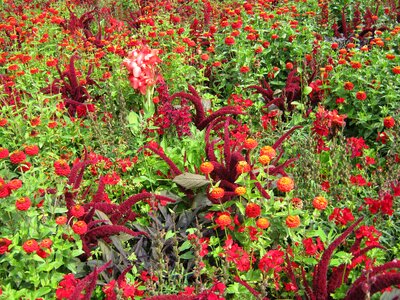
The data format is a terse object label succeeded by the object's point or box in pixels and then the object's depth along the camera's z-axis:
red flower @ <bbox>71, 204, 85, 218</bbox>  2.17
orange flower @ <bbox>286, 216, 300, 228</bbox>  2.08
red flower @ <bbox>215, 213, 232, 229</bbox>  2.10
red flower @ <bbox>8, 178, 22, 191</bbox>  2.10
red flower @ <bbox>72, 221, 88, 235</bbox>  2.08
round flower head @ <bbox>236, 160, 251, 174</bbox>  2.31
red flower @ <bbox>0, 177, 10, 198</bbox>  2.09
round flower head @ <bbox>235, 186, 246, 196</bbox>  2.18
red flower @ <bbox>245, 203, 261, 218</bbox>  2.17
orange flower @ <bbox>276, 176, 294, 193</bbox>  2.09
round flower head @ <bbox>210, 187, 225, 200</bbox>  2.22
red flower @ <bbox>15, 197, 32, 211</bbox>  2.02
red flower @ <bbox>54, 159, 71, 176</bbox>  2.38
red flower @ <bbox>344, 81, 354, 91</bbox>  3.53
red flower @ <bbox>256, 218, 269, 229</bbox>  2.11
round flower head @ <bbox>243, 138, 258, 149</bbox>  2.40
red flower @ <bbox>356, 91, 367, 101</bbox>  3.37
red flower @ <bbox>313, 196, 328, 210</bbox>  2.13
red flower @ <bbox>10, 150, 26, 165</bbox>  2.36
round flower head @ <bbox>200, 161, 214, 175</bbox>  2.31
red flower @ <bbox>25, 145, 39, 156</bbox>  2.46
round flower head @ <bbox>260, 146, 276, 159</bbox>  2.31
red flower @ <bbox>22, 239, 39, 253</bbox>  1.93
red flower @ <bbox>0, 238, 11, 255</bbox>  2.04
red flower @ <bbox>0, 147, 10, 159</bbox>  2.38
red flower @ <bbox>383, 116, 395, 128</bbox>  2.96
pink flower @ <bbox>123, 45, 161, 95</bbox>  3.41
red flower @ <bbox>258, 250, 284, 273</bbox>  2.02
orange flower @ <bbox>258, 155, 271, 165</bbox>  2.24
